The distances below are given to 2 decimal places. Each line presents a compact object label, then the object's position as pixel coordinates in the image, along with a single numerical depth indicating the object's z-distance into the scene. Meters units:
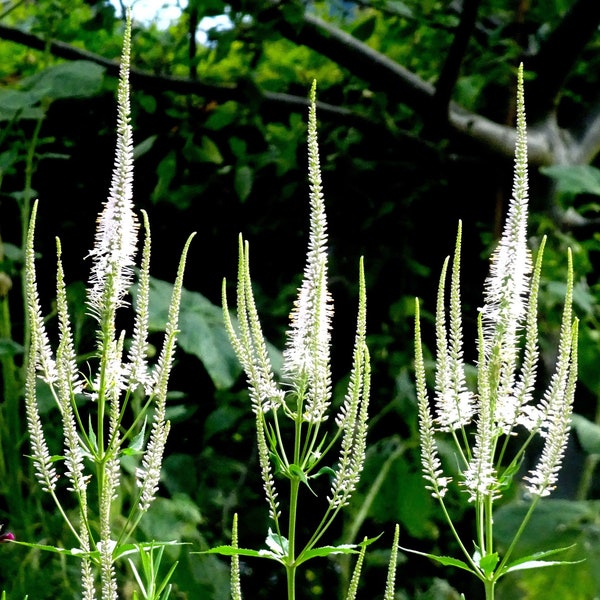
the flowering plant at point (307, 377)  2.83
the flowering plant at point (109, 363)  2.85
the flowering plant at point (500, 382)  2.87
